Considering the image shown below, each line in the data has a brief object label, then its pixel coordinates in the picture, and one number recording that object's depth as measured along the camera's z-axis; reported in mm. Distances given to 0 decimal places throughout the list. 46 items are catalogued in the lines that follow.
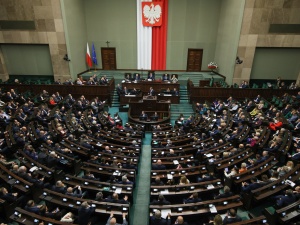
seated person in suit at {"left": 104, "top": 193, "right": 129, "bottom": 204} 5852
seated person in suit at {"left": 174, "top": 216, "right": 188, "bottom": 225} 4934
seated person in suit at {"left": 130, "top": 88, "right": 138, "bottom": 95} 15148
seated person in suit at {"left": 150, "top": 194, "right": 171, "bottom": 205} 5756
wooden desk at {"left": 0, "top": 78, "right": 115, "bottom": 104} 15250
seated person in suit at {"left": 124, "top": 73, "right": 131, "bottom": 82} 16650
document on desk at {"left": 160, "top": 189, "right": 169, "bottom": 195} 6258
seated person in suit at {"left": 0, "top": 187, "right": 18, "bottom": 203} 5918
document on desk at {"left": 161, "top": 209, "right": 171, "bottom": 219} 5466
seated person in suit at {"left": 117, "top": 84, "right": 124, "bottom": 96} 14984
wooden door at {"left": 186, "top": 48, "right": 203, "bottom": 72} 20406
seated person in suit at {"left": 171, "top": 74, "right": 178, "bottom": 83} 16644
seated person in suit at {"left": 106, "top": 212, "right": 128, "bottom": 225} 4828
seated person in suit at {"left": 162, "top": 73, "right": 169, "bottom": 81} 16797
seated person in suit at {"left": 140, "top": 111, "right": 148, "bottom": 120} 12652
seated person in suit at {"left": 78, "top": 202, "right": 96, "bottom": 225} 5219
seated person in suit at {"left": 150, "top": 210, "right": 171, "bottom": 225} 5025
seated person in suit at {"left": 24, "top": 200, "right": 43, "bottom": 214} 5426
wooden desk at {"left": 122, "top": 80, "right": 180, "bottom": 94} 15891
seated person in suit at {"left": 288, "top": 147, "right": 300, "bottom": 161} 7781
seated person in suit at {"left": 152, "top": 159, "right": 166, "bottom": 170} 7450
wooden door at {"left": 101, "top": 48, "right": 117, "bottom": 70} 20664
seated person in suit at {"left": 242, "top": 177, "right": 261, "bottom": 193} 6289
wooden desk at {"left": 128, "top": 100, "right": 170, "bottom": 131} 13688
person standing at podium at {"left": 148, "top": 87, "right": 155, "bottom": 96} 14929
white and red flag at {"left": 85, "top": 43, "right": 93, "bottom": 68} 19562
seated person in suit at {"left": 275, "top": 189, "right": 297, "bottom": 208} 5652
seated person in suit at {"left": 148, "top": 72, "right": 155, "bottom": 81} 17123
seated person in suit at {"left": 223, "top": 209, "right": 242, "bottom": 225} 5125
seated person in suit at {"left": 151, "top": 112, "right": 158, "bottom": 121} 12797
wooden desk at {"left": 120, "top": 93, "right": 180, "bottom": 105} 14781
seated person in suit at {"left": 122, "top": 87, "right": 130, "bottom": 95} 14990
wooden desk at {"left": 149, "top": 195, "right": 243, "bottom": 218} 5566
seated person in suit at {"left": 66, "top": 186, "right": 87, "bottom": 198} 6012
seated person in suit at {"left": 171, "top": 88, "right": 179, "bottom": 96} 15320
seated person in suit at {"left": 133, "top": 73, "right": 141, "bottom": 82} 16781
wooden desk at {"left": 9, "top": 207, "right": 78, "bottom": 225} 5064
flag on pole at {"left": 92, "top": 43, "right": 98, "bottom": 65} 20050
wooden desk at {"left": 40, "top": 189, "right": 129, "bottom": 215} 5621
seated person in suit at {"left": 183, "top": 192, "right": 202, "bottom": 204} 5879
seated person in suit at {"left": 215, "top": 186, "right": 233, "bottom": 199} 5968
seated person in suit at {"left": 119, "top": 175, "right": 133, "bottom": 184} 6649
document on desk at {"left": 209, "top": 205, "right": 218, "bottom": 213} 5504
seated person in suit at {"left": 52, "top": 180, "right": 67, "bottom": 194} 6133
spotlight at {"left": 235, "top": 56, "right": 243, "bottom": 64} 16406
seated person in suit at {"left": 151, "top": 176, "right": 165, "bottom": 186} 6609
